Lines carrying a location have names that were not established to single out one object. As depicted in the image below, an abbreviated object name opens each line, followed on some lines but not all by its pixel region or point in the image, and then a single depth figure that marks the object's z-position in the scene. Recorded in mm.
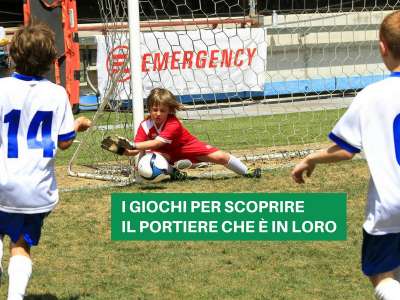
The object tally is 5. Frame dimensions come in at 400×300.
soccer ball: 13562
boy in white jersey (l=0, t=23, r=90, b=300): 6598
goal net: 19094
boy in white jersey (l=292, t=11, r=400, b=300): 5582
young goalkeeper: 13430
